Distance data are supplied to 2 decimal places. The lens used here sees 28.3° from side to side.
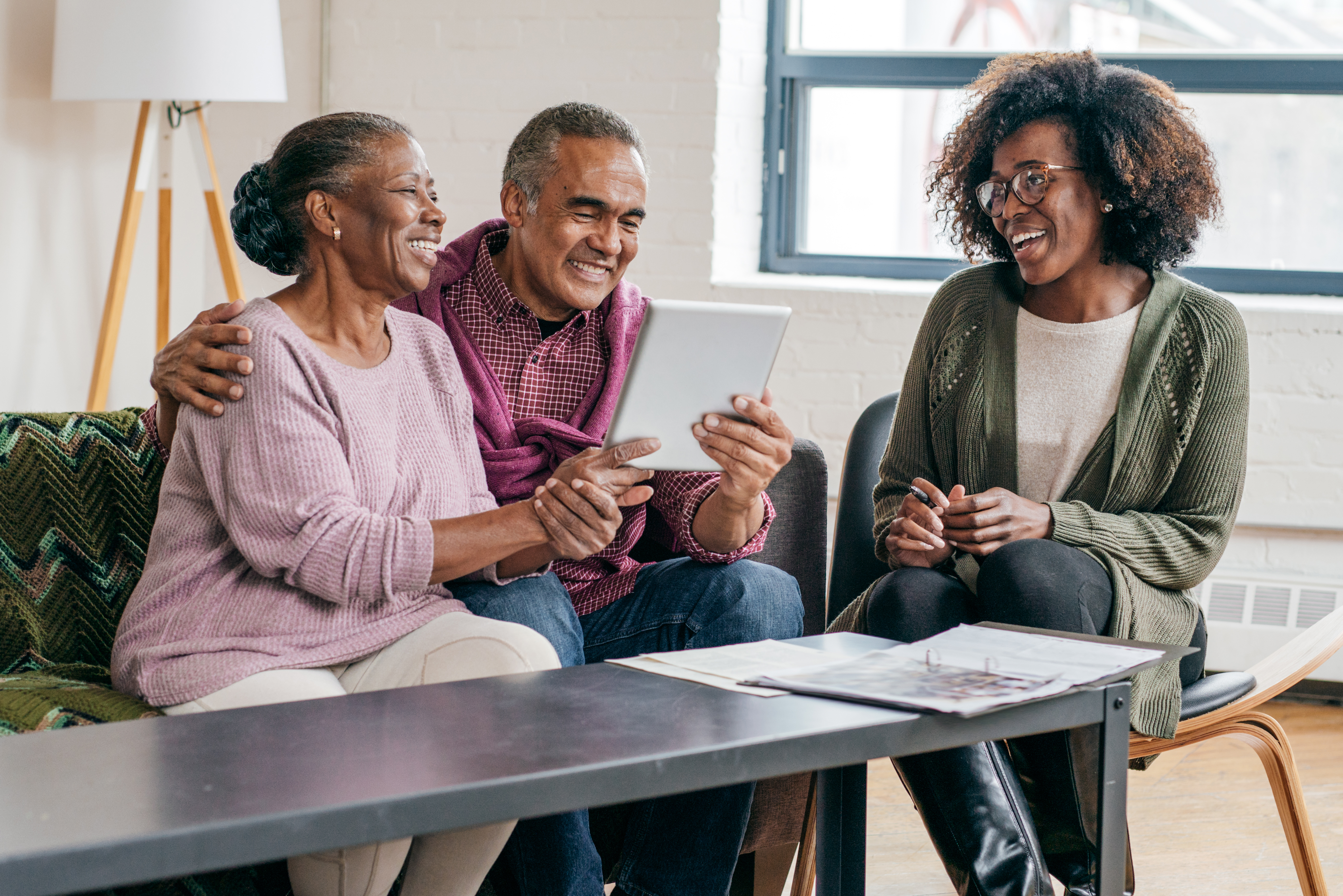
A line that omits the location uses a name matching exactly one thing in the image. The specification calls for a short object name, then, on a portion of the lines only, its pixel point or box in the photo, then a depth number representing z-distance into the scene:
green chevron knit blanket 2.83
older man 2.74
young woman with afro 2.84
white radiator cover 3.91
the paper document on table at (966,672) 2.42
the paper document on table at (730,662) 2.50
